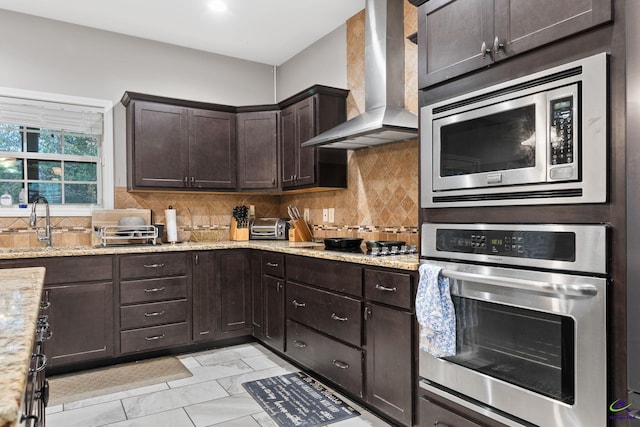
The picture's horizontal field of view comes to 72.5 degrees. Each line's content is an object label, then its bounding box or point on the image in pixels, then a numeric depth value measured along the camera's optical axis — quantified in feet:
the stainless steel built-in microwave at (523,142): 4.75
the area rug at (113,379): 9.65
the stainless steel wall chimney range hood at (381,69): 10.15
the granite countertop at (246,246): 7.98
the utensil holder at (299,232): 13.70
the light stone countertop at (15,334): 1.99
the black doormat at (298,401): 8.41
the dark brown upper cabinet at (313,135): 12.42
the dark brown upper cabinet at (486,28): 4.97
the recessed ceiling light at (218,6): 11.53
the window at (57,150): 12.37
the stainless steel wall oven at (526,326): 4.74
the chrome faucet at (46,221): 11.68
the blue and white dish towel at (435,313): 6.36
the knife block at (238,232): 14.56
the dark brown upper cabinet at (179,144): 12.91
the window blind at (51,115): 12.24
